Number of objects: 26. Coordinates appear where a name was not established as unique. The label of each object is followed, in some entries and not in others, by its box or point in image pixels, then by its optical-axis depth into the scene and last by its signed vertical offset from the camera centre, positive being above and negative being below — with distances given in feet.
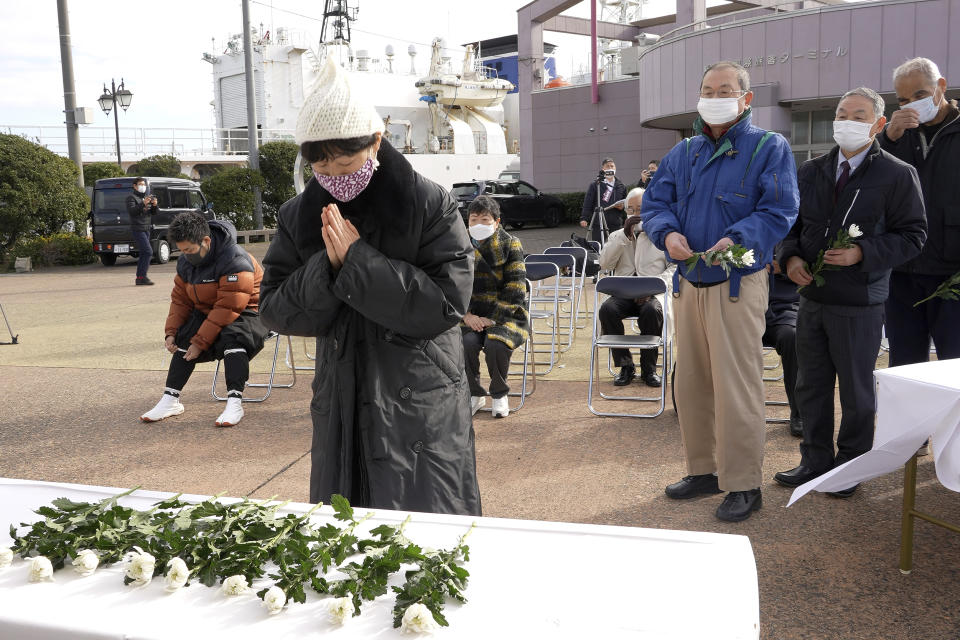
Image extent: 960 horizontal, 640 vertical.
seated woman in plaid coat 19.54 -2.61
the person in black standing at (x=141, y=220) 51.29 -0.88
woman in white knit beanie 7.75 -1.12
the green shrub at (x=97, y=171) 108.78 +4.78
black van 64.54 -0.32
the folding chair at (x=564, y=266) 27.20 -2.48
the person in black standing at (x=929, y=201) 14.42 -0.30
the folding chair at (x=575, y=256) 27.63 -2.35
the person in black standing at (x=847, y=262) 13.10 -1.20
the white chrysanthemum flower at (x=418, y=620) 4.63 -2.36
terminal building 55.06 +9.38
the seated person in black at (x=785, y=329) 17.49 -3.02
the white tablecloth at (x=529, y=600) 4.77 -2.47
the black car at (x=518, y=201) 86.74 -0.54
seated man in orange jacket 20.20 -2.73
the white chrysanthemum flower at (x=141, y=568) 5.24 -2.30
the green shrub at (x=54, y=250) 64.64 -3.25
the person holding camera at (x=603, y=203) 46.16 -0.56
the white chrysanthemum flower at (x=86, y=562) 5.45 -2.34
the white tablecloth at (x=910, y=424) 9.33 -2.82
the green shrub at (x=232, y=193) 84.64 +1.10
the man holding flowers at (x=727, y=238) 12.21 -0.71
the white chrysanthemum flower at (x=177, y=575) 5.20 -2.32
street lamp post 84.28 +11.27
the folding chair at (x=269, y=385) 22.04 -5.04
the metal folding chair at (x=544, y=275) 24.08 -2.34
